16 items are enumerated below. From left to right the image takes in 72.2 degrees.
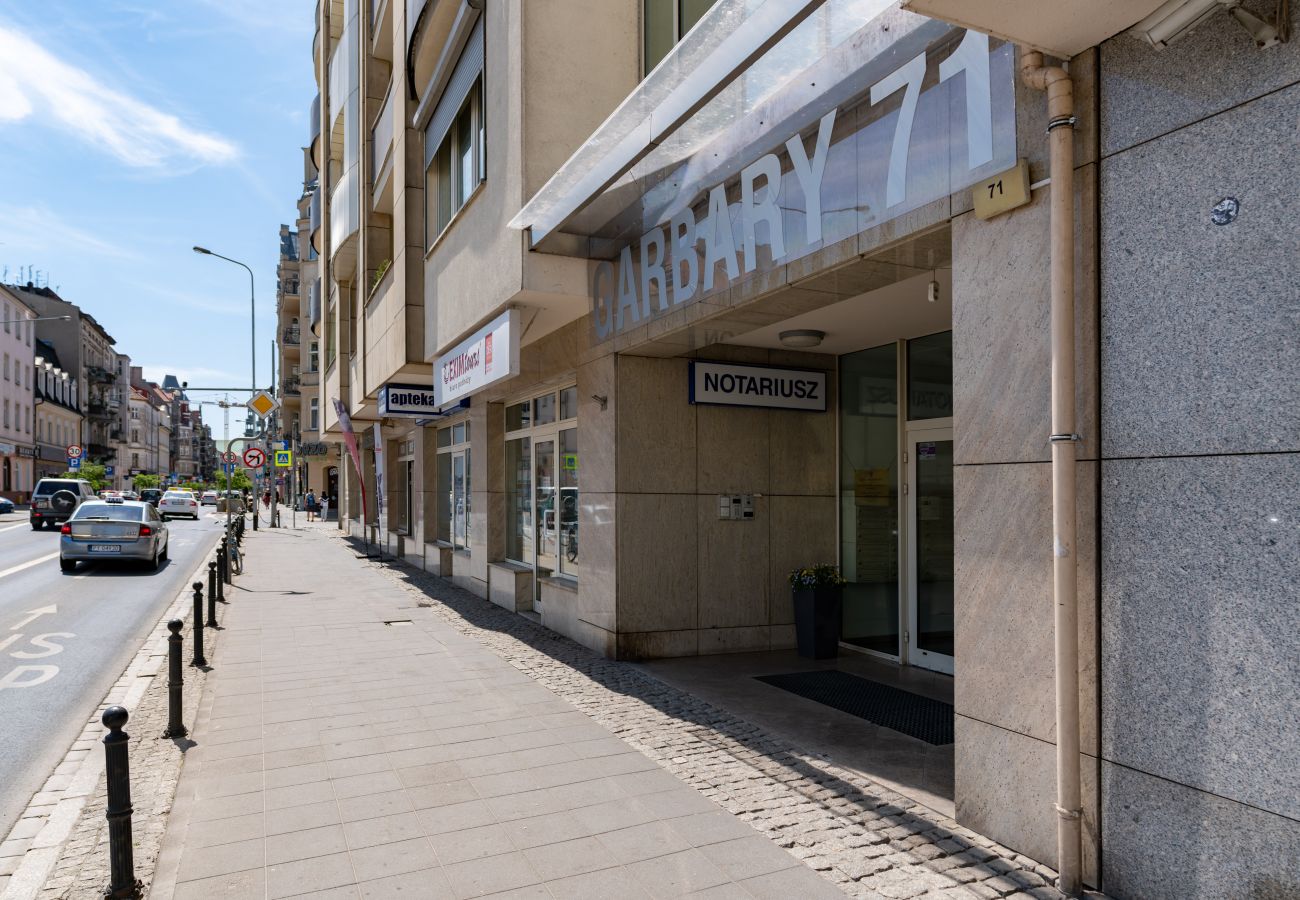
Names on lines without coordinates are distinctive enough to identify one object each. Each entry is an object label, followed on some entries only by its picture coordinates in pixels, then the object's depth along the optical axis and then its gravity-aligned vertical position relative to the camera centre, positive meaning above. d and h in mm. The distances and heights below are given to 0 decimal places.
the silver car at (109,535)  18047 -1418
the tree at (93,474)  54844 -515
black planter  8914 -1609
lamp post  41469 +6269
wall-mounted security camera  3143 +1641
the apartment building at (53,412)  67312 +4384
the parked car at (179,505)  44656 -1971
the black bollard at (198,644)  8844 -1771
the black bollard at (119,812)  3795 -1479
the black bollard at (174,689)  6422 -1614
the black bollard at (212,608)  11208 -1825
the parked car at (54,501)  32250 -1294
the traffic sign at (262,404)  22750 +1572
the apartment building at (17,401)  58594 +4530
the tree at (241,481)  81394 -1518
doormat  6508 -1957
